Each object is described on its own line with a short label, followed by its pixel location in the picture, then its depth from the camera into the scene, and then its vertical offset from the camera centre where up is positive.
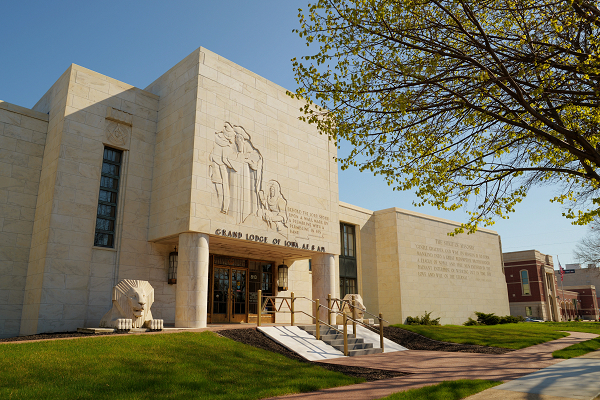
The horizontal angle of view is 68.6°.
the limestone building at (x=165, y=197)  14.86 +3.84
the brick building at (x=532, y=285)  58.31 +2.01
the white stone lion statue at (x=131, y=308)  13.02 -0.18
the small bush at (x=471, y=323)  29.31 -1.50
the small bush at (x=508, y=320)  30.79 -1.38
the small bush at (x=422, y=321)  26.30 -1.21
